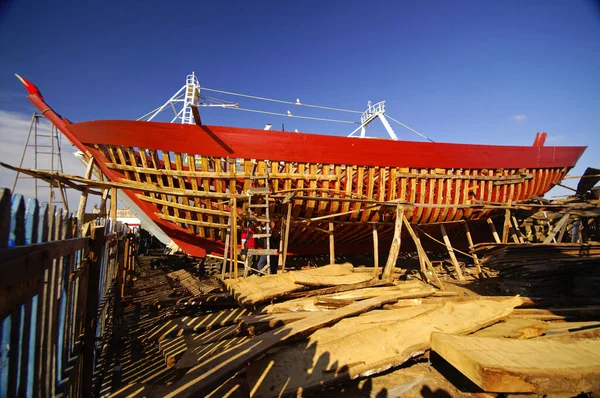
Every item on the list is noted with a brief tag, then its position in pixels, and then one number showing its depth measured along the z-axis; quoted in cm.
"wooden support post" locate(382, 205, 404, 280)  578
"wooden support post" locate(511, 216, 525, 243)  922
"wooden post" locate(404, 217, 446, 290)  593
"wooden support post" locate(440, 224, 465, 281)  830
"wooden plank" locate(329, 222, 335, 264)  704
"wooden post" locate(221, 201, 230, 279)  585
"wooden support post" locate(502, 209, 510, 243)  812
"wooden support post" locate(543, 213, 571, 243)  752
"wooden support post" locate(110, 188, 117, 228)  652
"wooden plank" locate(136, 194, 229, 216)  666
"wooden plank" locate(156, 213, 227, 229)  685
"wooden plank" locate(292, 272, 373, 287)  465
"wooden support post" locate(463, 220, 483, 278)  780
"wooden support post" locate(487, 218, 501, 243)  889
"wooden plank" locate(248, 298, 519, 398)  238
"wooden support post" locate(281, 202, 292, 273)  619
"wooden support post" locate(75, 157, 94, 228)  537
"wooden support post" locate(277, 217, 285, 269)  669
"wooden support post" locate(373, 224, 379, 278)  678
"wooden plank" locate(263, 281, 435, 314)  396
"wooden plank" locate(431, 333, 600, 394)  205
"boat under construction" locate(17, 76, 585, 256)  634
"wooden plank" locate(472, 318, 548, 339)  318
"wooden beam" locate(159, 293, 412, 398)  209
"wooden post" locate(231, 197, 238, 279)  566
